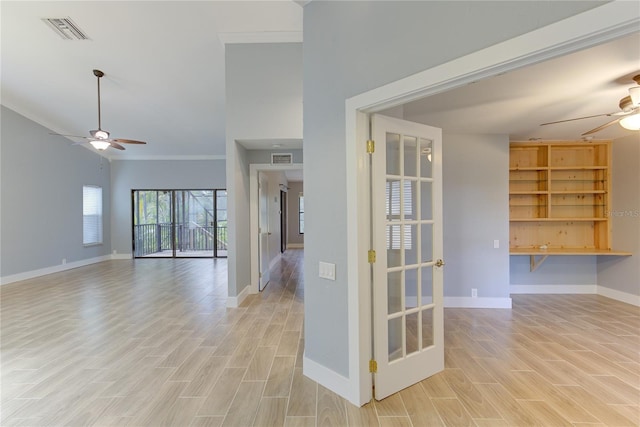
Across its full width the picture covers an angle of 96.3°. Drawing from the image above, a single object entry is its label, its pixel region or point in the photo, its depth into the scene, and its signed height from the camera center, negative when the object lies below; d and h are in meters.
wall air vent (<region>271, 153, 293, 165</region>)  5.01 +0.97
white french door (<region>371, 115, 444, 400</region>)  2.14 -0.33
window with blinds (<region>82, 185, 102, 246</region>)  7.91 +0.01
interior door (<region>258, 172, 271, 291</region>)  5.25 -0.27
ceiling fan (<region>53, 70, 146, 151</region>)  4.51 +1.20
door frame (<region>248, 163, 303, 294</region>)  5.05 +0.05
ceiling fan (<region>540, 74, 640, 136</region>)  2.54 +0.96
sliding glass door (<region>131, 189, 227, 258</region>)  8.99 -0.28
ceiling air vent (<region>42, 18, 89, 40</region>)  3.86 +2.61
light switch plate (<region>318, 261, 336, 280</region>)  2.24 -0.46
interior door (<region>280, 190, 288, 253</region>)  10.37 -0.30
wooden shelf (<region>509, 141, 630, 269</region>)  4.75 +0.23
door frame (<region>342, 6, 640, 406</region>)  1.14 +0.70
